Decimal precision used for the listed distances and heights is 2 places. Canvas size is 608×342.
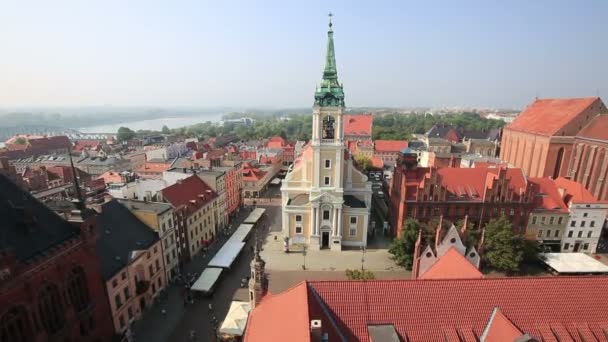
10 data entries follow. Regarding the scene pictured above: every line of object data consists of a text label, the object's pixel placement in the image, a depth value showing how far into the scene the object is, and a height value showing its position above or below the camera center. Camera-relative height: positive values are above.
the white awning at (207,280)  34.59 -19.82
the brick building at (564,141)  52.81 -6.92
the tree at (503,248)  37.19 -17.28
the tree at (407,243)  39.06 -17.41
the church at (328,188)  43.31 -12.63
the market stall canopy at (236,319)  27.23 -19.08
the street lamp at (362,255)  43.89 -21.76
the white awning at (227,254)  38.91 -19.45
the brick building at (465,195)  44.50 -12.90
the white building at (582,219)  45.38 -16.65
